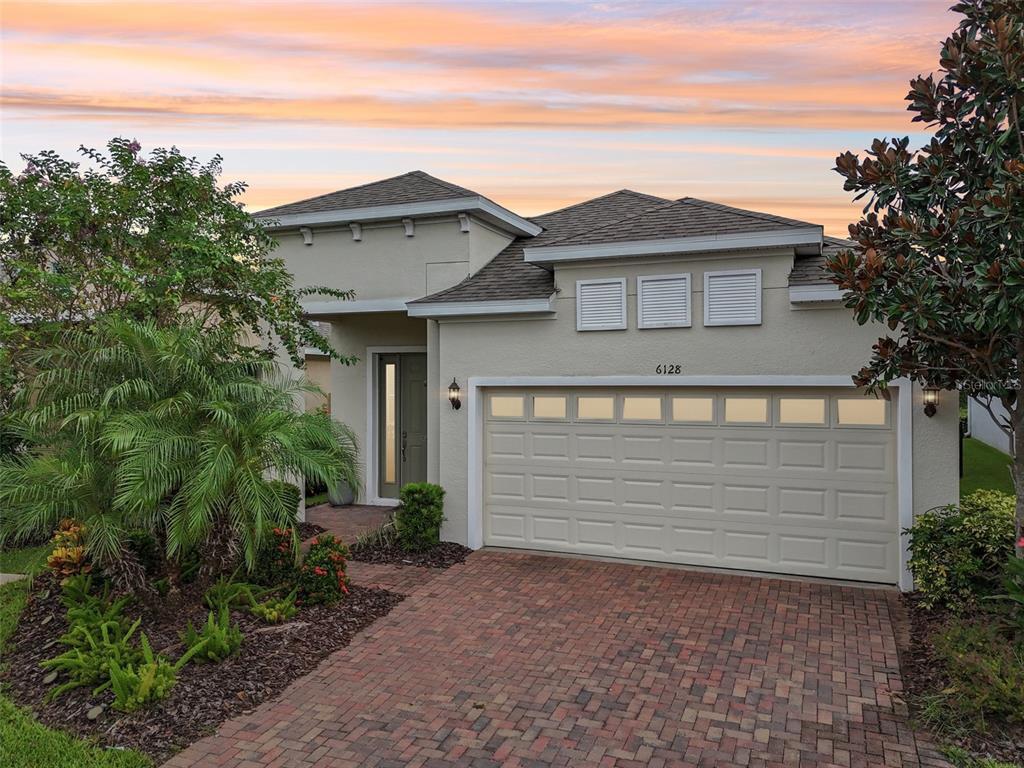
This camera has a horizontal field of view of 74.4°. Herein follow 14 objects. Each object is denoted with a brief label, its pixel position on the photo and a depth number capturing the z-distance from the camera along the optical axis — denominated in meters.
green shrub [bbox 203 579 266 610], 7.01
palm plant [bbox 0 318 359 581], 6.09
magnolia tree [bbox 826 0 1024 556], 5.75
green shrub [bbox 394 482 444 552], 9.66
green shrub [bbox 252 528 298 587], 7.66
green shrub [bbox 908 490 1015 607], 6.98
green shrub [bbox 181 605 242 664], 5.89
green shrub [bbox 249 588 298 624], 6.84
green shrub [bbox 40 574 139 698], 5.54
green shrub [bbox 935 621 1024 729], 4.86
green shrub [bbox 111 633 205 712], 5.12
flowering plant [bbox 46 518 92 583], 7.52
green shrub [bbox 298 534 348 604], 7.40
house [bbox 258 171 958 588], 8.28
